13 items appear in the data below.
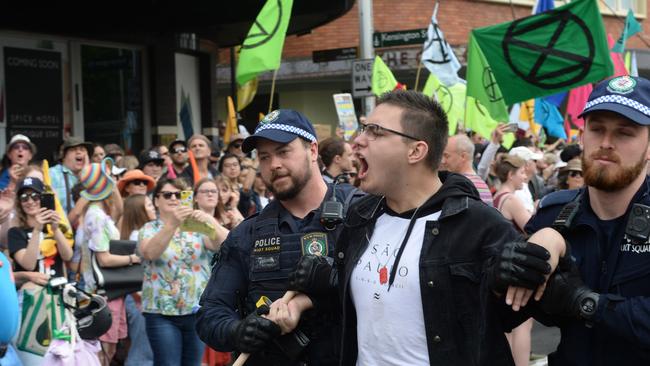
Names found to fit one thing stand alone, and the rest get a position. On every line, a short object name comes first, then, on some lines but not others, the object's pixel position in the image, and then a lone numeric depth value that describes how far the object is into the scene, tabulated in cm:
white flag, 1326
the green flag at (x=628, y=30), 1521
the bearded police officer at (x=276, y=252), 351
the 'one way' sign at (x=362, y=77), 1322
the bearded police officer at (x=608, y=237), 273
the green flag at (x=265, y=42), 1023
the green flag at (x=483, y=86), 1069
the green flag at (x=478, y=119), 1242
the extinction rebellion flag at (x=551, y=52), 942
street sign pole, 1387
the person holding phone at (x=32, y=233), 641
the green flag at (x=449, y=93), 1344
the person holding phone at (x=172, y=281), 643
